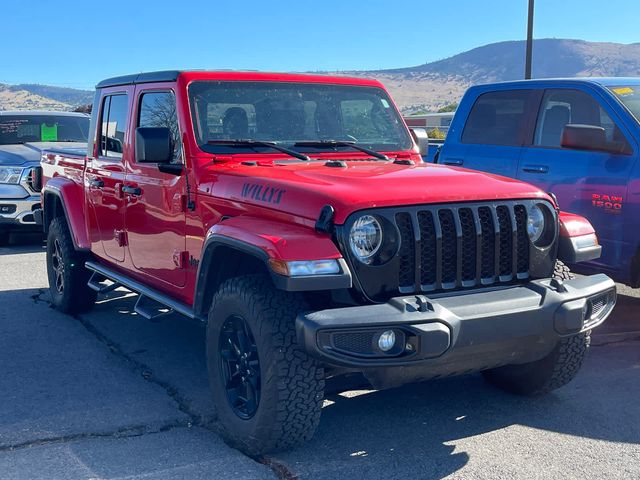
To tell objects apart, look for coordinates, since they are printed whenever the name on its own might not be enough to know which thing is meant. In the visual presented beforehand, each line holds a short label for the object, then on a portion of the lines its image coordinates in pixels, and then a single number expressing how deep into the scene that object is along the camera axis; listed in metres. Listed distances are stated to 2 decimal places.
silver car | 10.28
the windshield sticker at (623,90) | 6.26
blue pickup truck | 5.82
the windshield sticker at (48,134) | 11.59
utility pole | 17.56
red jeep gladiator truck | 3.47
